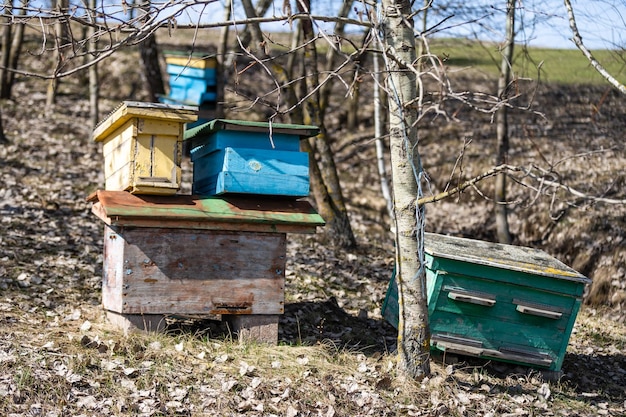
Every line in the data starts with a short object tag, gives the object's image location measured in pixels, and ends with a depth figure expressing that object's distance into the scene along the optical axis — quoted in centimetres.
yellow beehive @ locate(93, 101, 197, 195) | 556
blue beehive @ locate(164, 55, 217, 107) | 1241
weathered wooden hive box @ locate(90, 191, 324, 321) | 564
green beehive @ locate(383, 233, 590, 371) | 600
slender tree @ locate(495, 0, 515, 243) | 1023
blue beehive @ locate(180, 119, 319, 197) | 573
